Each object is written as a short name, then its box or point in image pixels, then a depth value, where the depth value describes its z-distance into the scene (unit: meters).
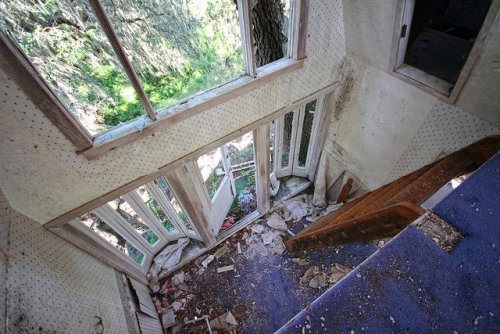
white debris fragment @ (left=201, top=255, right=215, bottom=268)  4.63
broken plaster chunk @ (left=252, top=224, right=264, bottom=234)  4.99
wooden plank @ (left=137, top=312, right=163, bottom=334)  3.32
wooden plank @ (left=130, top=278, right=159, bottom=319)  3.63
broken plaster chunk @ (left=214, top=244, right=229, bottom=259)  4.75
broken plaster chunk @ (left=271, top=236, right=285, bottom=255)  4.68
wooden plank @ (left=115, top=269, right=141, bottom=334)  3.06
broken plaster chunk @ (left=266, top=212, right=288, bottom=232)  4.95
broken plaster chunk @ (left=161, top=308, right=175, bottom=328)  4.04
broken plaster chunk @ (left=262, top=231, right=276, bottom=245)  4.83
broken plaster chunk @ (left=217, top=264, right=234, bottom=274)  4.57
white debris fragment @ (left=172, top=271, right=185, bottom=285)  4.45
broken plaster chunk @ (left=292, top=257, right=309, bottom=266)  4.47
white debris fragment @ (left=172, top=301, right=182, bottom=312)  4.23
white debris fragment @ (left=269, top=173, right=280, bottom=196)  5.31
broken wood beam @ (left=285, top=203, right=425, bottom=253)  1.47
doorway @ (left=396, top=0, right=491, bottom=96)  3.37
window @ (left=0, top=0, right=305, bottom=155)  1.78
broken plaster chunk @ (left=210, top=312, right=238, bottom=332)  4.01
